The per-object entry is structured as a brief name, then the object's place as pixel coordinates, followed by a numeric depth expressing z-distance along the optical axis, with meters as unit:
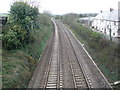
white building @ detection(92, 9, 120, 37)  26.51
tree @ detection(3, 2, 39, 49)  13.88
